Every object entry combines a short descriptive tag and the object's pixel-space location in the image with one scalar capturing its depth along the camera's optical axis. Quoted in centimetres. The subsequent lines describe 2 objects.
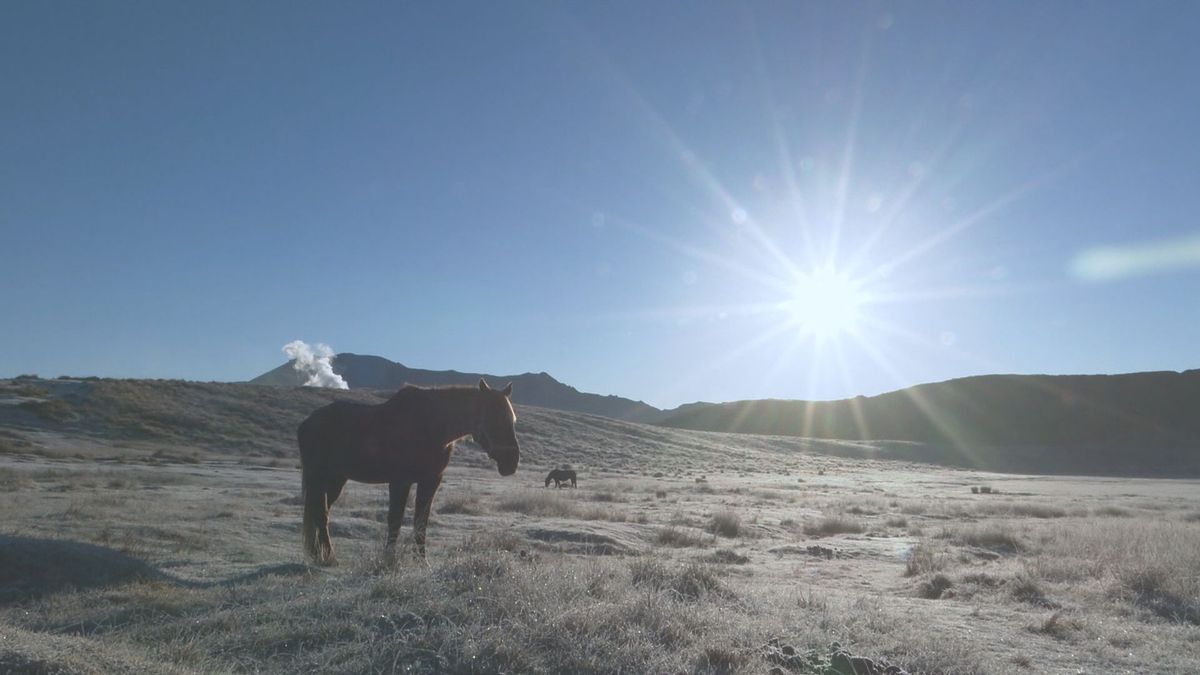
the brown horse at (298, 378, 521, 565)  932
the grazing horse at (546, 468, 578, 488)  3469
